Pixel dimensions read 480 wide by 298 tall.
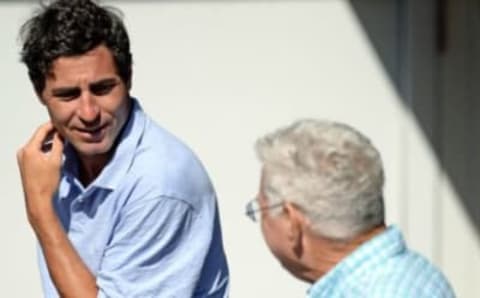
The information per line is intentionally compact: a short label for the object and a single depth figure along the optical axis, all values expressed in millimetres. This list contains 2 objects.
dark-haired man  6914
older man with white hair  5852
